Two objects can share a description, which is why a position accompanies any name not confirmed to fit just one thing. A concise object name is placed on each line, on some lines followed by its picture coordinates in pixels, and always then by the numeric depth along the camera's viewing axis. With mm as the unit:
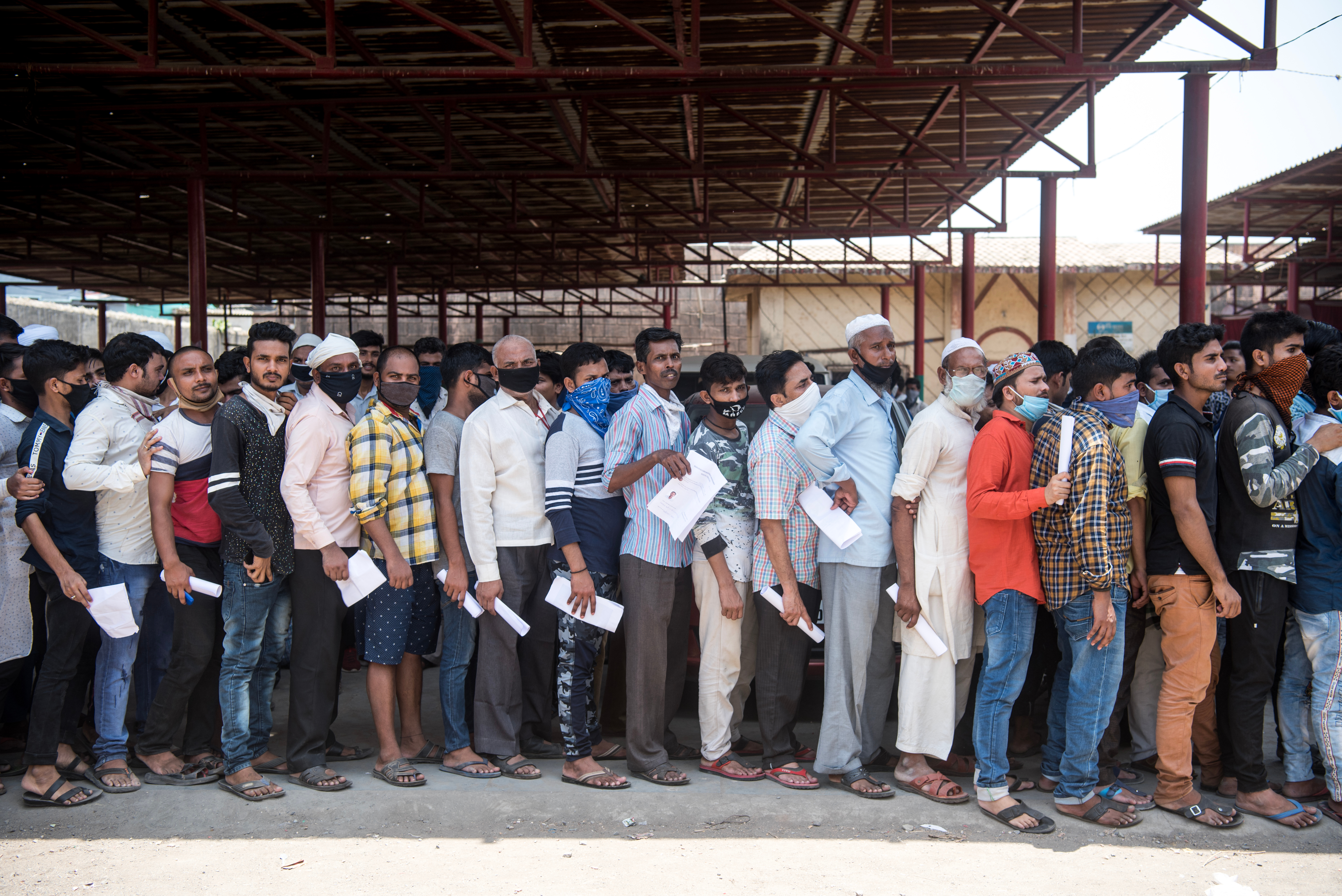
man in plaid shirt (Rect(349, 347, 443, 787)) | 4445
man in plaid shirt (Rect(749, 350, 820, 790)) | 4426
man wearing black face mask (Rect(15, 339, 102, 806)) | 4285
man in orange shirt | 4188
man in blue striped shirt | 4547
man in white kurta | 4355
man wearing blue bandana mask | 4516
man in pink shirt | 4426
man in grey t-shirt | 4621
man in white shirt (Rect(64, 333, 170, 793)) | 4387
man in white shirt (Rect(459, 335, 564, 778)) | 4598
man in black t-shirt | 4133
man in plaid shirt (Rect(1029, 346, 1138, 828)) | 4066
